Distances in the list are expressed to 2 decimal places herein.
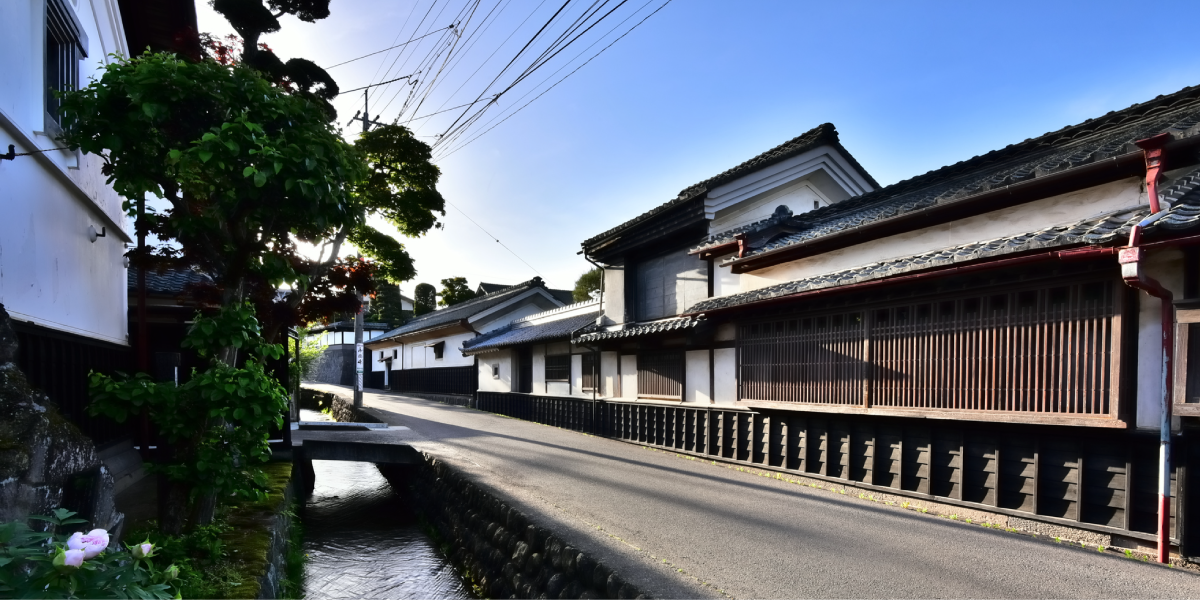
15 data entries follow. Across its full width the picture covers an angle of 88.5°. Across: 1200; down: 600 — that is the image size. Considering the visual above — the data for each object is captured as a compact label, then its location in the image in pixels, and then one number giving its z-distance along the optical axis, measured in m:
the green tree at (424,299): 51.44
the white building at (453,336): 29.83
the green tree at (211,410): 5.58
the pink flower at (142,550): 2.69
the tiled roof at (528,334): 20.05
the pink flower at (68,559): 2.24
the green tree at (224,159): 5.46
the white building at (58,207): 5.26
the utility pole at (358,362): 23.83
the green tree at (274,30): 14.71
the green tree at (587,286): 40.62
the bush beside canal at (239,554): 5.41
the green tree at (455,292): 49.03
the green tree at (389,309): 53.68
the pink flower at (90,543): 2.35
